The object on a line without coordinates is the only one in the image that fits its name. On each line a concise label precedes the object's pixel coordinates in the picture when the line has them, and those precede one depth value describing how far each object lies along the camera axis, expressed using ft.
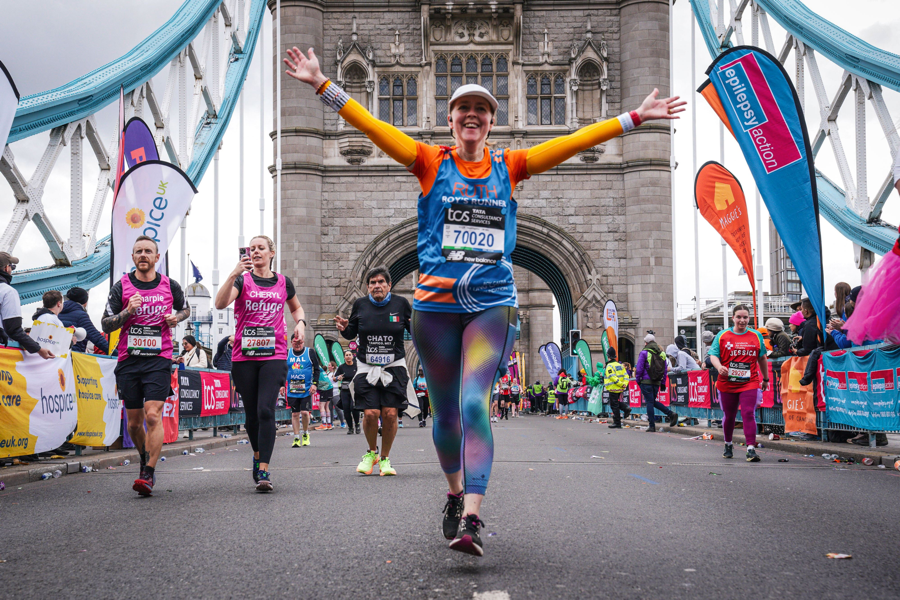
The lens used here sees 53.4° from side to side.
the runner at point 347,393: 55.72
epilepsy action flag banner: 37.83
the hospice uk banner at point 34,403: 25.93
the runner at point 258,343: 21.30
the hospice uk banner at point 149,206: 38.45
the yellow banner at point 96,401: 31.48
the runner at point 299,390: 42.75
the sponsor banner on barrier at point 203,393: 42.16
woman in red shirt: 31.37
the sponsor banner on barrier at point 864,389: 30.60
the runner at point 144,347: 21.26
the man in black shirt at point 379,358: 26.12
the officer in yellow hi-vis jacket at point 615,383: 61.21
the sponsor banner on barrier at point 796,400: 37.42
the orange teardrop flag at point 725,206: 53.21
